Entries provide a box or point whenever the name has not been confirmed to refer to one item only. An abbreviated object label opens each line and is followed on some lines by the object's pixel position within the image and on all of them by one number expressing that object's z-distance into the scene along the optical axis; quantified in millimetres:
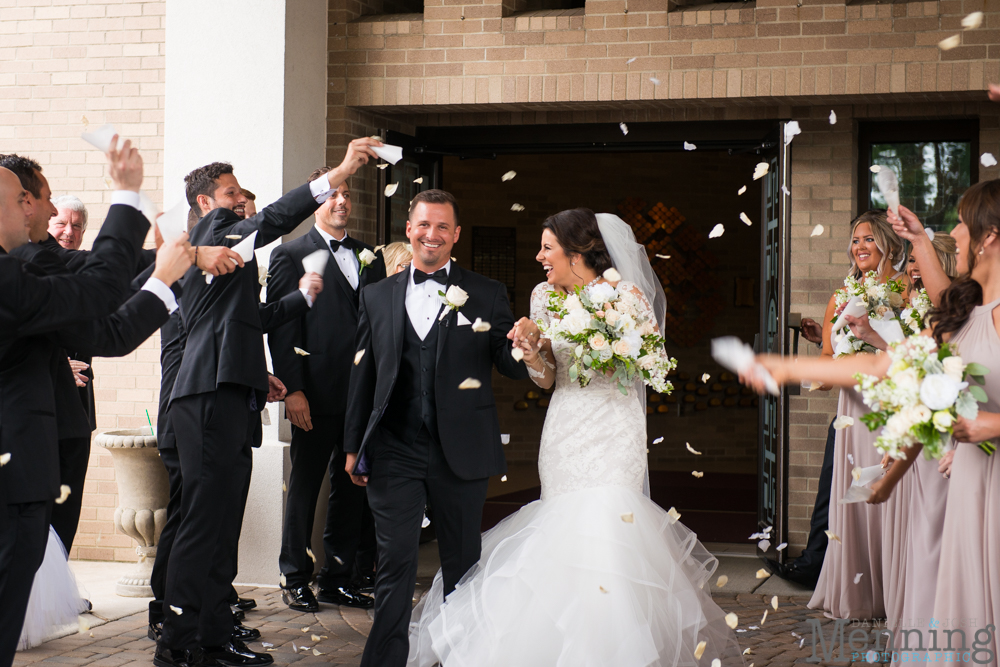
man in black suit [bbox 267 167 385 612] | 5793
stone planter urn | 5973
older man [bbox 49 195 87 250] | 5809
